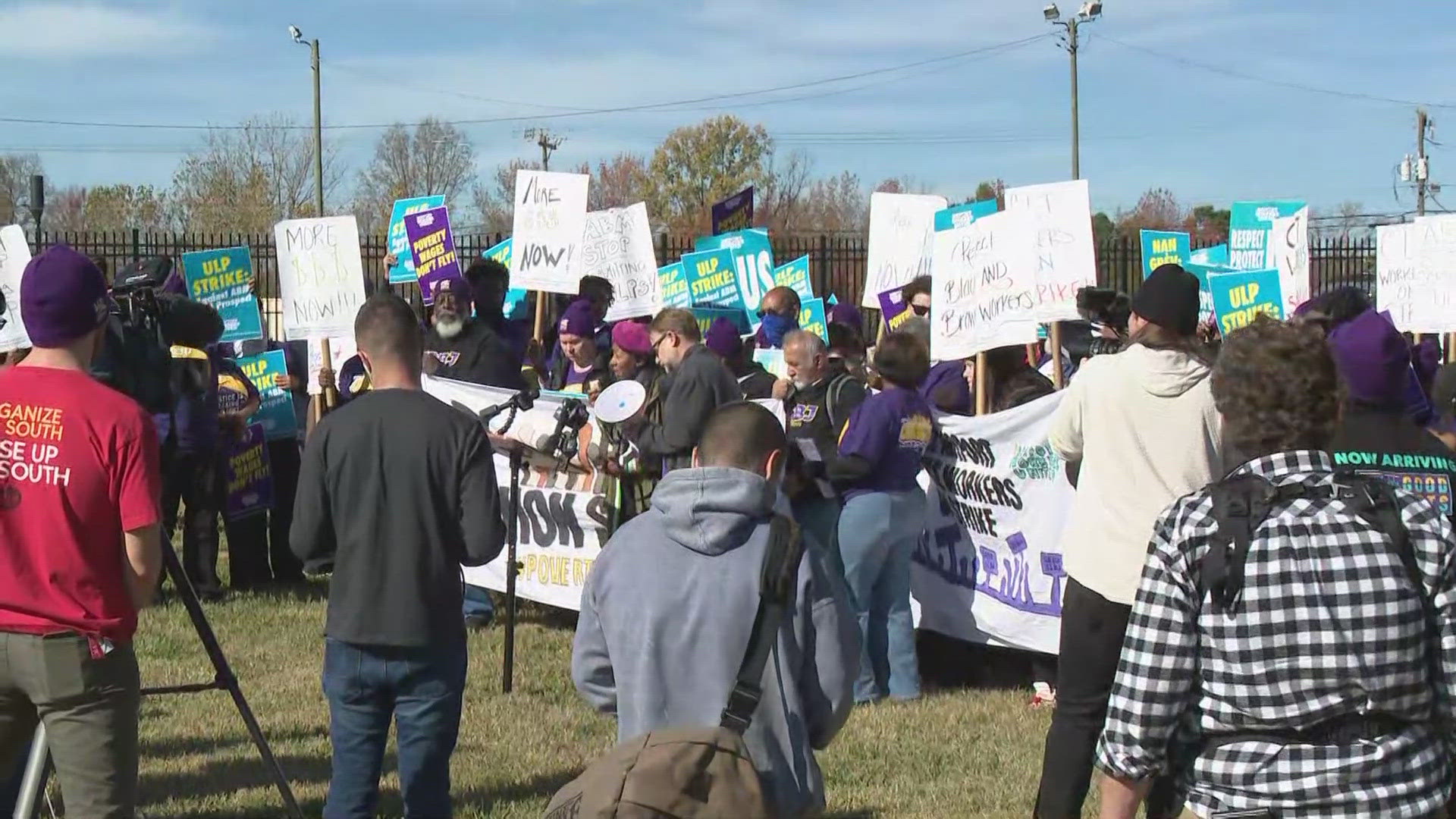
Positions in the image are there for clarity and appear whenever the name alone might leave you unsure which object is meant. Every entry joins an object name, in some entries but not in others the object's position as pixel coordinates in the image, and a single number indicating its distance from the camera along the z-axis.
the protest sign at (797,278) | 14.74
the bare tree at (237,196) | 51.16
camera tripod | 4.18
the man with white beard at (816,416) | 7.79
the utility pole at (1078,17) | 43.12
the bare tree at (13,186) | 61.69
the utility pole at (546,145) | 64.75
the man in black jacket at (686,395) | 7.63
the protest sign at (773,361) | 11.73
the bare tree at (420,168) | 61.06
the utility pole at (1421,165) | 59.66
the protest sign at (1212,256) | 17.12
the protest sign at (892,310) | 12.41
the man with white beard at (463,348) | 9.90
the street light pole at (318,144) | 38.74
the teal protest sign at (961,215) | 9.49
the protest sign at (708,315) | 13.86
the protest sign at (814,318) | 13.78
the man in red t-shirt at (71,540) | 3.93
